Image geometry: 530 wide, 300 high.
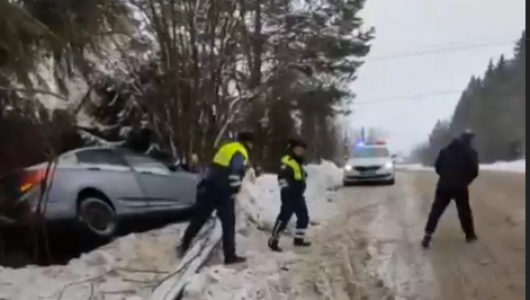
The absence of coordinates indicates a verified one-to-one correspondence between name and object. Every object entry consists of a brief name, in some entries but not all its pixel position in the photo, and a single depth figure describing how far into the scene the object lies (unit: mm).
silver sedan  9461
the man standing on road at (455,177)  10578
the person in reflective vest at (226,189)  9125
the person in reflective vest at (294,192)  10648
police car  25844
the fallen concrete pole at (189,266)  7395
